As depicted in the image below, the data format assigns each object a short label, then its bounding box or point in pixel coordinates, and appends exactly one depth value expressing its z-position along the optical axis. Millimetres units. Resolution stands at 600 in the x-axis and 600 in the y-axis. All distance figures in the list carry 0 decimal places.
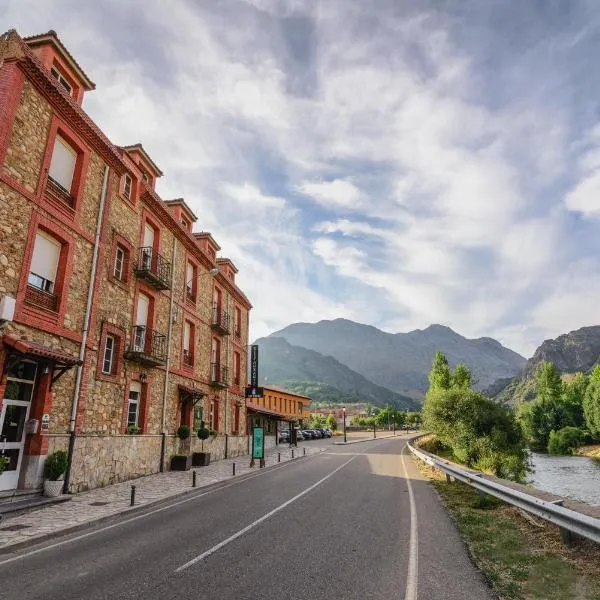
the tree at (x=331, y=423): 90100
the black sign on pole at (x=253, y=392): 30548
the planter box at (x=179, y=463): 19250
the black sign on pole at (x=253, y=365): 30970
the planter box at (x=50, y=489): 11578
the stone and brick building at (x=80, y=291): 11531
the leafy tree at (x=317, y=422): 92706
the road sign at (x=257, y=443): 21297
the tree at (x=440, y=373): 53156
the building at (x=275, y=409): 38156
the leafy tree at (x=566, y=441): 54812
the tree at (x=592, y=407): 52812
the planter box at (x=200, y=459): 21188
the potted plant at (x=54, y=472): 11594
